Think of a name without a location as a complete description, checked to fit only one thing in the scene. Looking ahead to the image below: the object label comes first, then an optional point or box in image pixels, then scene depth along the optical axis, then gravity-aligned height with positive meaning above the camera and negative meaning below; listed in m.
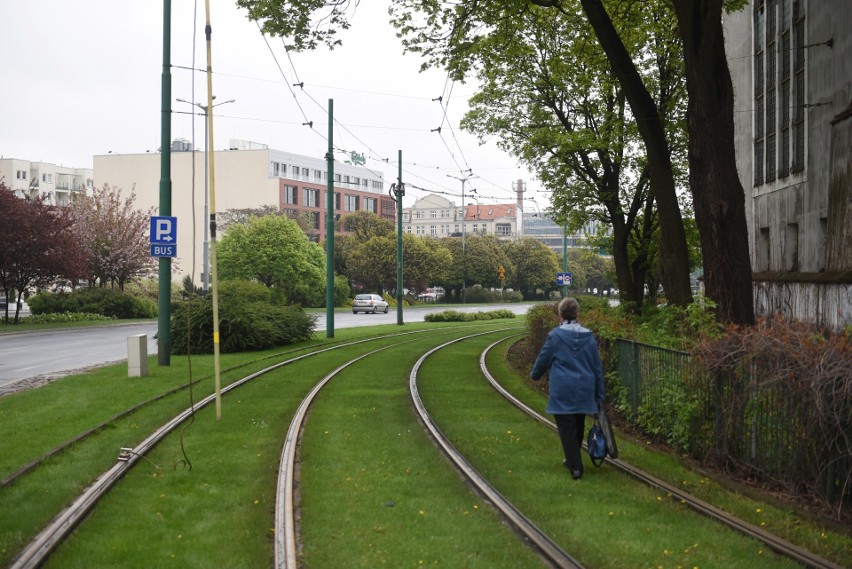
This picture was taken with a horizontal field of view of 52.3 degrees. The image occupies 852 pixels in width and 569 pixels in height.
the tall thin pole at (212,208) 10.40 +0.97
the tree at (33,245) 37.09 +1.96
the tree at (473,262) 96.00 +2.58
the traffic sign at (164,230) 16.12 +1.09
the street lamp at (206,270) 47.50 +1.03
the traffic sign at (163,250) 16.47 +0.73
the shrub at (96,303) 44.44 -0.74
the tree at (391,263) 83.81 +2.26
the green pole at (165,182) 17.25 +2.15
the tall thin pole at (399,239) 36.75 +1.96
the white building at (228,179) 95.00 +12.34
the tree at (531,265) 107.62 +2.44
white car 59.97 -1.23
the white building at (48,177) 118.56 +16.54
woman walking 7.81 -0.83
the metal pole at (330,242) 27.91 +1.44
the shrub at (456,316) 45.75 -1.70
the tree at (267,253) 64.00 +2.54
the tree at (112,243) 51.22 +2.72
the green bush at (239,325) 22.22 -1.02
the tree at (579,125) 23.20 +4.75
